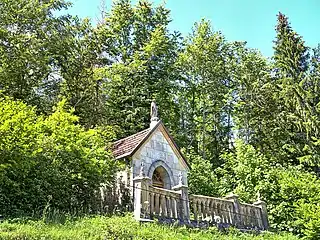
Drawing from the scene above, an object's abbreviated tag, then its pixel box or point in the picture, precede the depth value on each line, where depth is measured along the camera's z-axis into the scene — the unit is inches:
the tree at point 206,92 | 1121.4
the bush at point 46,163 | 446.0
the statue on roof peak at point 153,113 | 638.5
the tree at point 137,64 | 962.1
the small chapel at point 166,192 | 475.9
